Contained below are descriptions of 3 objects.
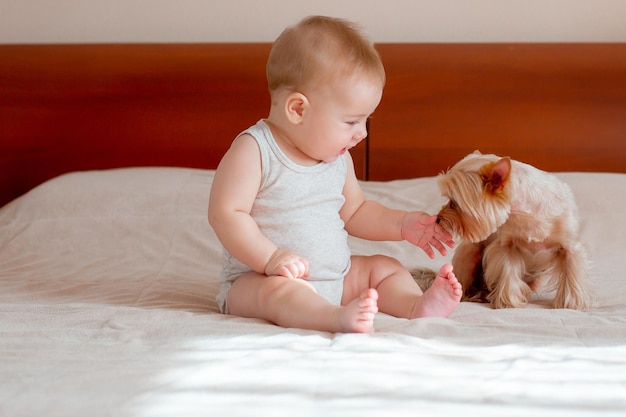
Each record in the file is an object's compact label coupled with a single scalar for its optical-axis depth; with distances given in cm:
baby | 156
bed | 112
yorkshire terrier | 175
